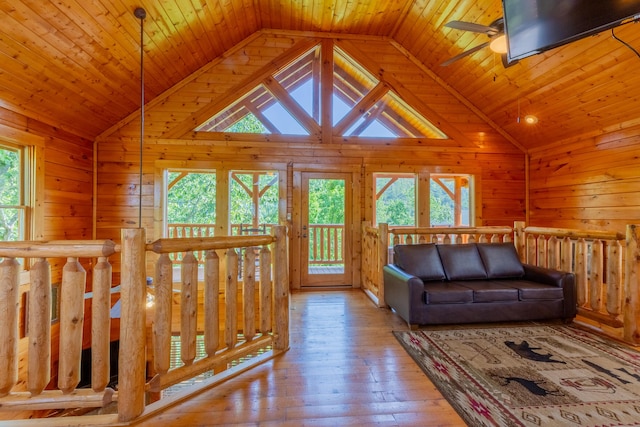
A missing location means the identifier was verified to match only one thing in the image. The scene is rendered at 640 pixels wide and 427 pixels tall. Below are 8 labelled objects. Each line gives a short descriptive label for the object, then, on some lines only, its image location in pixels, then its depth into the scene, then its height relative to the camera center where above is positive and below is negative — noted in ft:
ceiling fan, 9.20 +5.69
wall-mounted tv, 6.85 +4.80
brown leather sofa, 10.30 -2.44
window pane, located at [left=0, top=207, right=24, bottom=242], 11.37 -0.22
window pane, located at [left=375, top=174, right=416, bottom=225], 23.53 +1.41
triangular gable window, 16.85 +6.14
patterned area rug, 5.88 -3.71
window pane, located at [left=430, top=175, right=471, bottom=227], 20.19 +1.02
